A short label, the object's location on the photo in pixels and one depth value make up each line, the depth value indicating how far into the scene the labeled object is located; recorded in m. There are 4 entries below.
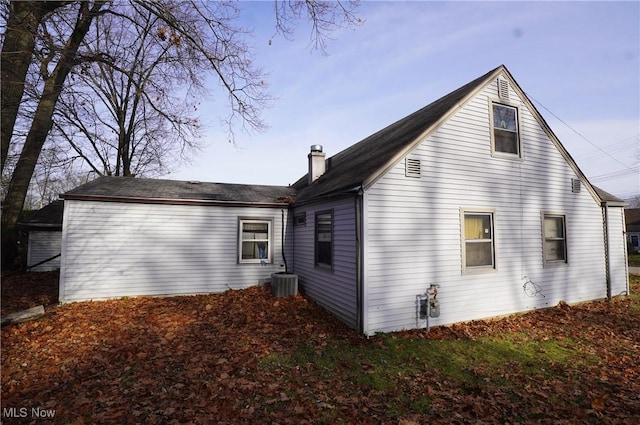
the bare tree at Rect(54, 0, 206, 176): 21.71
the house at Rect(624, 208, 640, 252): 44.09
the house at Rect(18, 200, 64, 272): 17.02
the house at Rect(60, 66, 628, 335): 8.07
